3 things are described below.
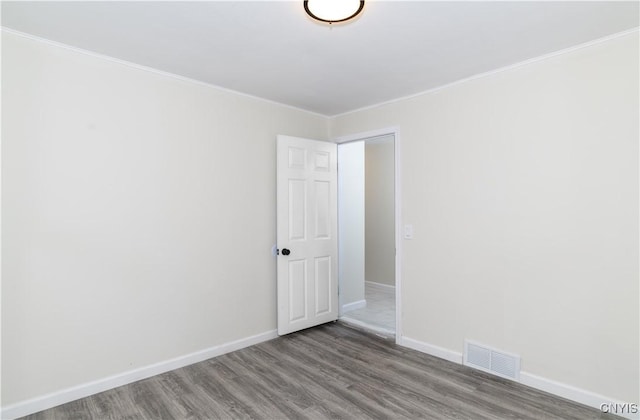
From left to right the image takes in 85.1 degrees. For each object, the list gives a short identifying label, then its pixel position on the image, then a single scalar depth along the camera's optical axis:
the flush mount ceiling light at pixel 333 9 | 1.82
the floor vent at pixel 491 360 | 2.74
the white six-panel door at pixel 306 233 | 3.62
